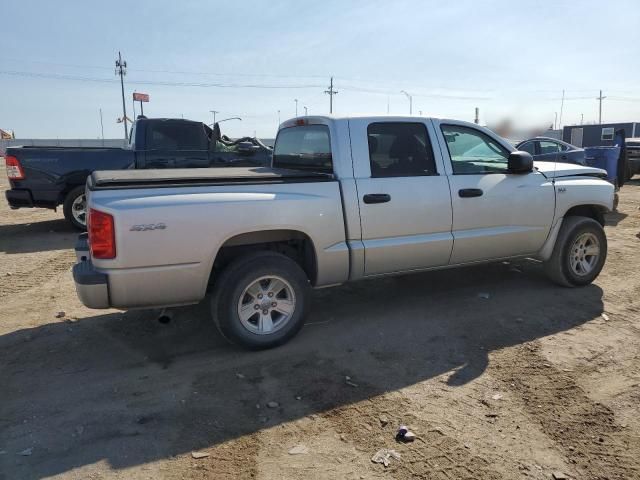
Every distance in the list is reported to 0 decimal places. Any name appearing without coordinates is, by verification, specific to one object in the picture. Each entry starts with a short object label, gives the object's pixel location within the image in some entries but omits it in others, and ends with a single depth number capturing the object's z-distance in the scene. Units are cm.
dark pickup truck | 873
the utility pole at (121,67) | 4938
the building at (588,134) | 3644
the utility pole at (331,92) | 7306
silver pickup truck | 372
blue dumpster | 1171
